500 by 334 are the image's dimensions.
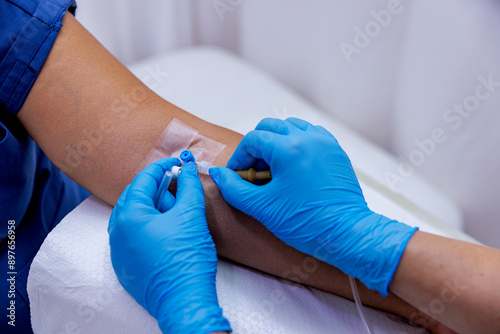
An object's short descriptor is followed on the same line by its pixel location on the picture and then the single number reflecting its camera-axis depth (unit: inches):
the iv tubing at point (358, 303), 32.3
